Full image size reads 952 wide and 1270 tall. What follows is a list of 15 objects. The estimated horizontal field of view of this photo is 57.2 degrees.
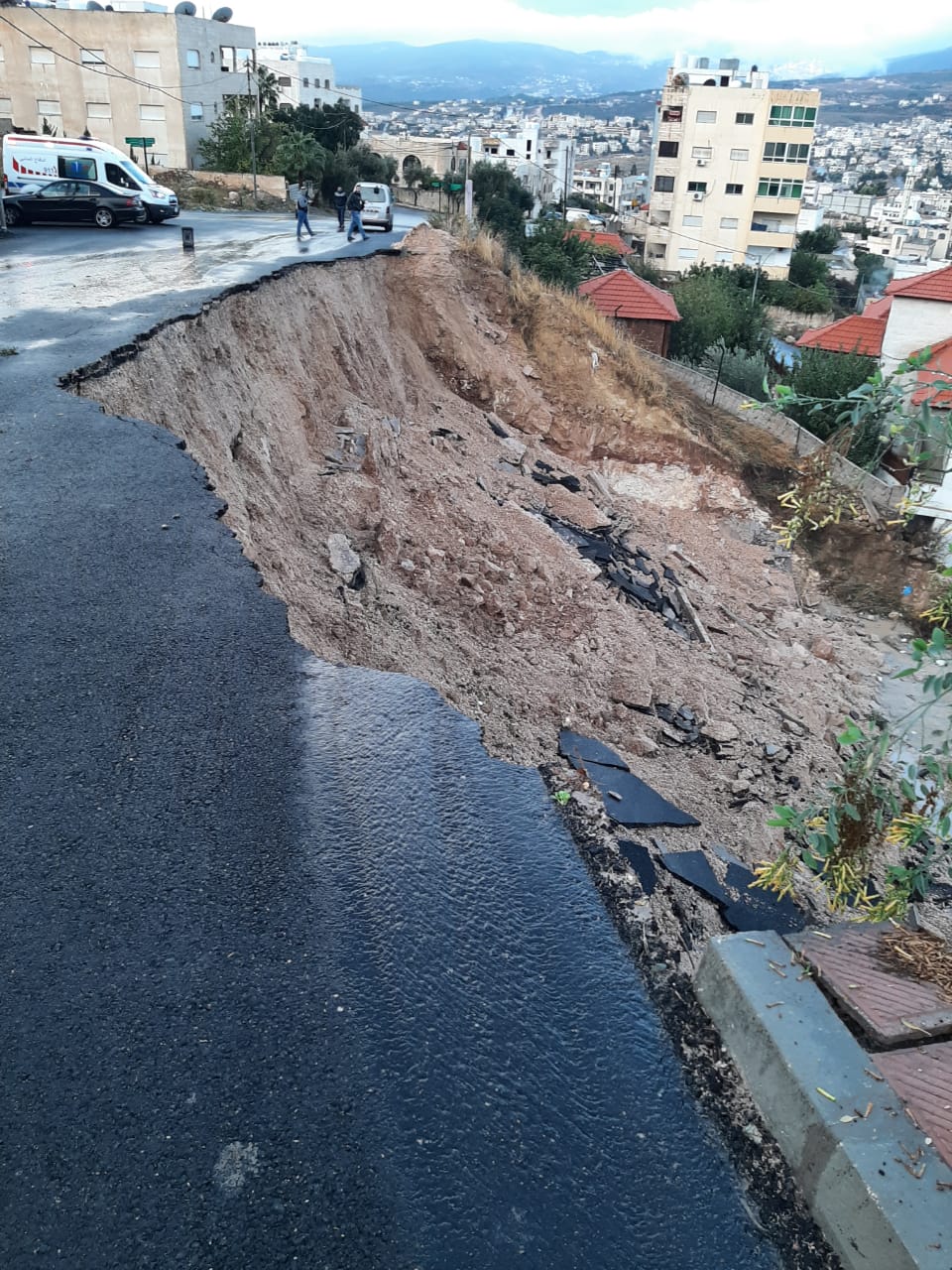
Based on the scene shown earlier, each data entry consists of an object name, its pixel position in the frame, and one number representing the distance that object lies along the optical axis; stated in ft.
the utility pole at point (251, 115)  99.48
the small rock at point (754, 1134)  10.39
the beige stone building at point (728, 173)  178.91
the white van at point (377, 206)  75.97
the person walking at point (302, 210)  65.92
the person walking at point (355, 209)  66.95
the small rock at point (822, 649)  46.24
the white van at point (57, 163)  65.26
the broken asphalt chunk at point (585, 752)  19.52
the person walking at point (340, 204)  75.72
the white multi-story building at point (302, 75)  318.86
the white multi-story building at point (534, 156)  279.28
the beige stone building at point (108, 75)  124.36
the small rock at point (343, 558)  29.17
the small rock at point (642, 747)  26.24
